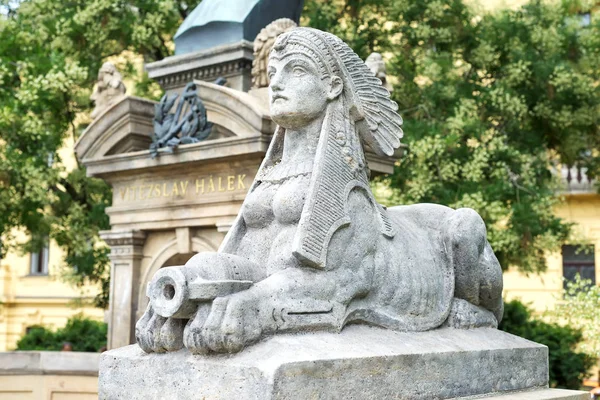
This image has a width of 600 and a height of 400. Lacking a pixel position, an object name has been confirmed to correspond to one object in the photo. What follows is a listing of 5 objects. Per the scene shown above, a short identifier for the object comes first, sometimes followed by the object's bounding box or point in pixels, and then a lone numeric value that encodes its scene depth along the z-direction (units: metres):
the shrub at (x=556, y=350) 14.86
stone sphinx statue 3.94
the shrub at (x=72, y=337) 17.72
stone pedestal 3.74
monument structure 9.60
